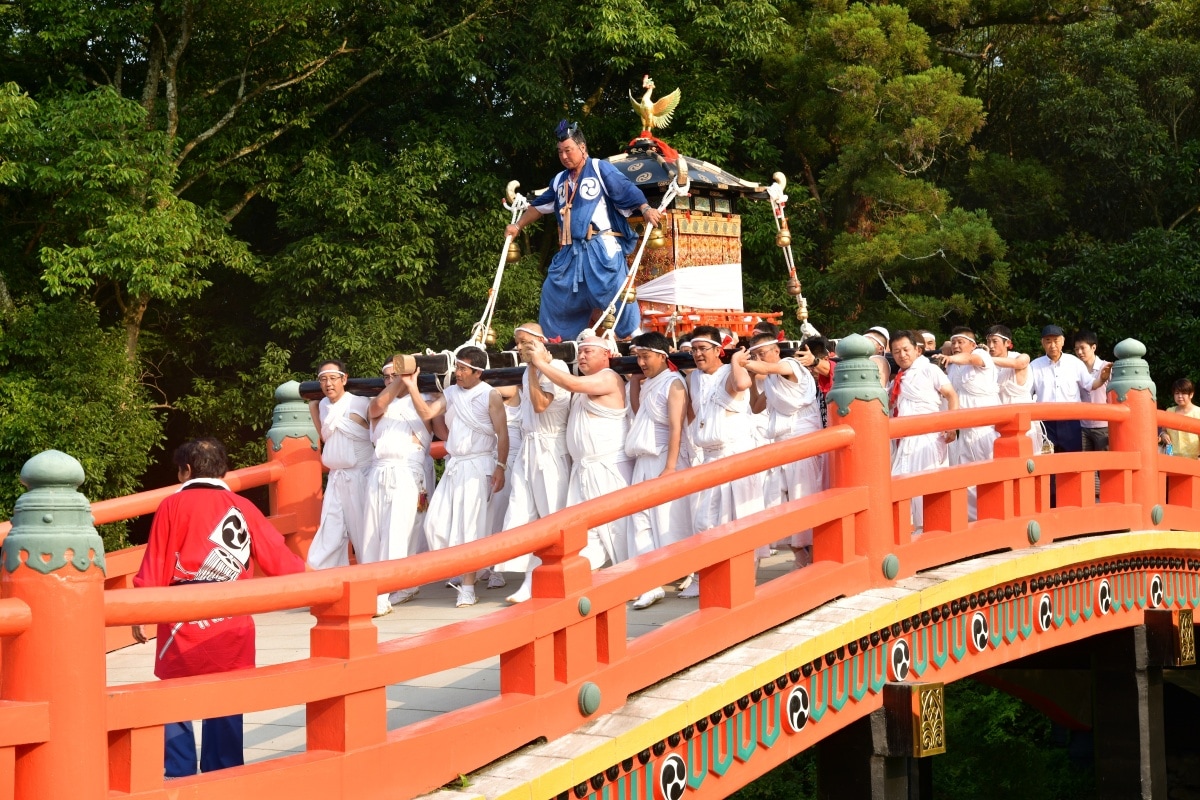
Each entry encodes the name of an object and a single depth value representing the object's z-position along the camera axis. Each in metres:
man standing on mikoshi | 9.64
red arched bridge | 3.86
